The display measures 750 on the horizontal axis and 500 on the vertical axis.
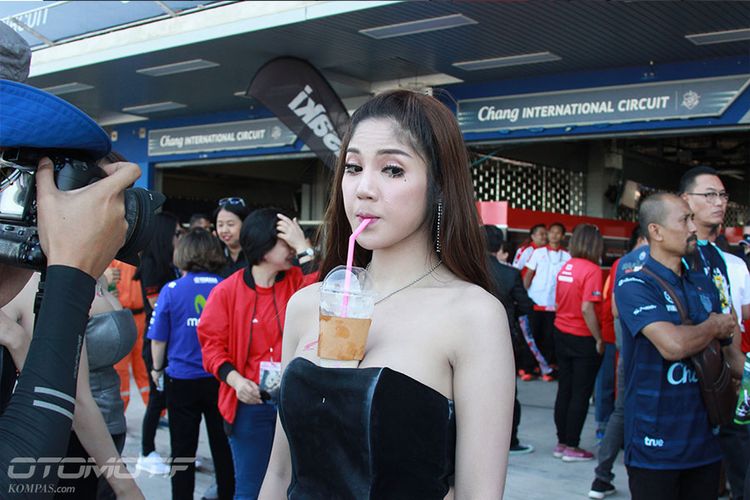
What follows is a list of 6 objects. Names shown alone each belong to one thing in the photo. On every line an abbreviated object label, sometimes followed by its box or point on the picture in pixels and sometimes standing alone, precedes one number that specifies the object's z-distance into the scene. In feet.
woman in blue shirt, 15.87
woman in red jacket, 13.34
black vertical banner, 24.43
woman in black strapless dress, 5.62
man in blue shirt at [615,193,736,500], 10.97
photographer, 3.83
